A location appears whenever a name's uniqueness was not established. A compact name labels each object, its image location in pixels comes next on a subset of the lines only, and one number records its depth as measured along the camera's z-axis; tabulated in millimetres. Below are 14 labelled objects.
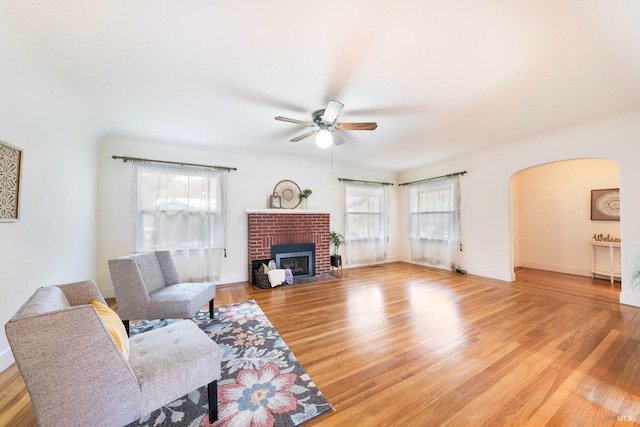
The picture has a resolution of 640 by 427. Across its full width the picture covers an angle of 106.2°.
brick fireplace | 4434
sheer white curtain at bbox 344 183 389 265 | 5688
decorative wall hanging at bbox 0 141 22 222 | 1831
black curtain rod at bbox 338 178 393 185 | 5555
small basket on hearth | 4098
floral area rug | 1412
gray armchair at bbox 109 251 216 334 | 2246
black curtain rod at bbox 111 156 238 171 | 3668
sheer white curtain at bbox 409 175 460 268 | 5098
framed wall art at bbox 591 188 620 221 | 4250
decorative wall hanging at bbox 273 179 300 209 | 4879
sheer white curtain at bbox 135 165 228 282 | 3832
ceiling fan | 2545
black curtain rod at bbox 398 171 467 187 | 4930
